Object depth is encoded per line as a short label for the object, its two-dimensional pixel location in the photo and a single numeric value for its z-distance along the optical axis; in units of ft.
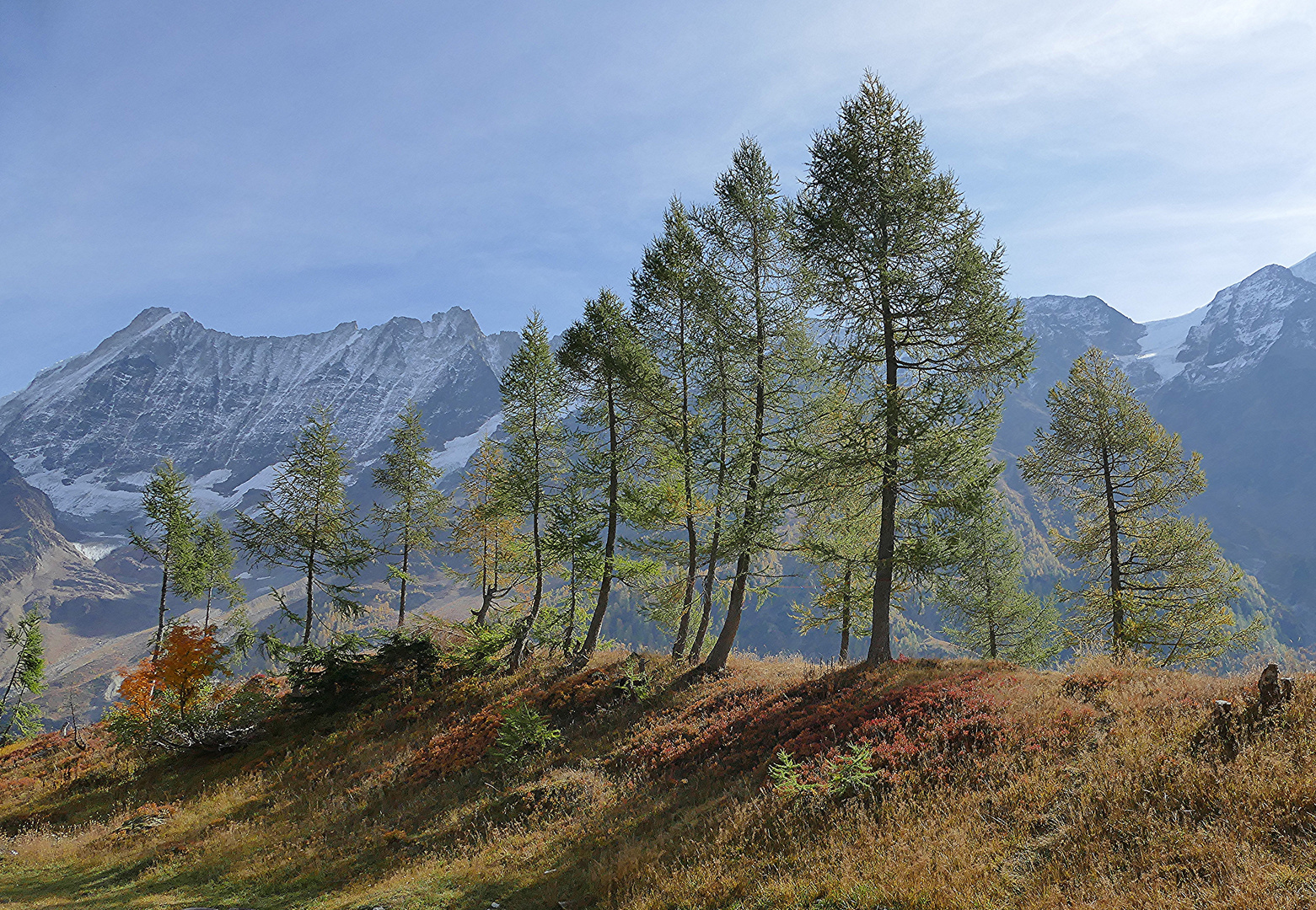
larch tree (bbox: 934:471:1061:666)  82.48
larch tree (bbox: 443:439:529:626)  78.79
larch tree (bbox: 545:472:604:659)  60.44
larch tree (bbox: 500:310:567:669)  68.85
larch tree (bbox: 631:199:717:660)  56.08
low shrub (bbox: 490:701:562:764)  46.62
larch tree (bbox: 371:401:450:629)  90.43
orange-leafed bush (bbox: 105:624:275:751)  67.92
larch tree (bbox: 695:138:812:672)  53.57
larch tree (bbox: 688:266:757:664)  53.62
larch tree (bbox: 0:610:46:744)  117.70
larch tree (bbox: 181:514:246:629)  104.73
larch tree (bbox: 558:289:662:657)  59.47
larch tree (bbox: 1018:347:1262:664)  59.82
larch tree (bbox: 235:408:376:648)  85.25
